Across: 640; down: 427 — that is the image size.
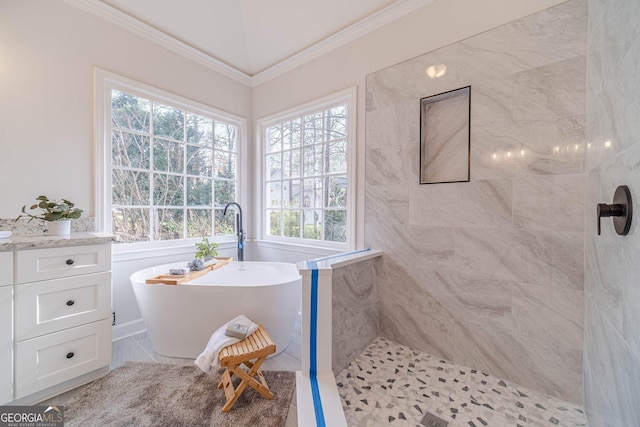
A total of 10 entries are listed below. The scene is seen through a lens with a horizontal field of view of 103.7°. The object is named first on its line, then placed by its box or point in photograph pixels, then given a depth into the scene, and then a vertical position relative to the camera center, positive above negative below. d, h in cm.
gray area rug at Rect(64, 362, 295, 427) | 133 -111
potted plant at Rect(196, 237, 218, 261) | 254 -39
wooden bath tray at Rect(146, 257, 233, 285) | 188 -52
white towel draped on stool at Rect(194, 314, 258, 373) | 143 -80
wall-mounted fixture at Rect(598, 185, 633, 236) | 73 +0
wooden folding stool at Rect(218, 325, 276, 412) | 140 -84
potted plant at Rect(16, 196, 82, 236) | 166 -2
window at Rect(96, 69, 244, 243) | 223 +48
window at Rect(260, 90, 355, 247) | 245 +43
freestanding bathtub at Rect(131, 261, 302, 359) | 185 -73
